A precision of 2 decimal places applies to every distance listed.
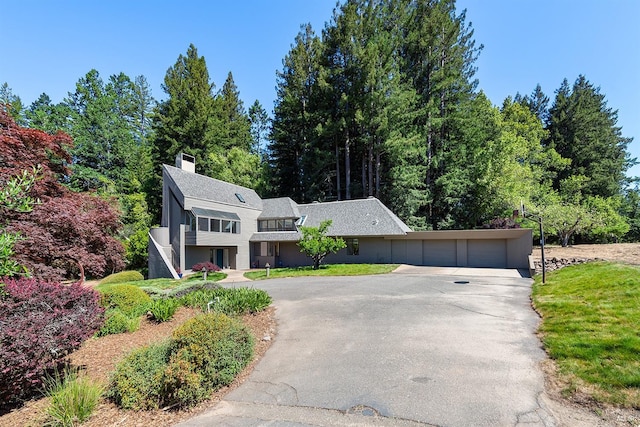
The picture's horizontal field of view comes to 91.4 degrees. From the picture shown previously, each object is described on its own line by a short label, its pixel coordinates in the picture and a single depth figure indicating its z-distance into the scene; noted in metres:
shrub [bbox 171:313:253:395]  5.26
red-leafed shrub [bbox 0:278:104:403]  4.49
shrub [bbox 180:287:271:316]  8.99
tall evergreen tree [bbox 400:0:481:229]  29.81
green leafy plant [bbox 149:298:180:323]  8.33
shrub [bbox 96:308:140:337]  7.74
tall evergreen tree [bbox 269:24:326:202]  32.94
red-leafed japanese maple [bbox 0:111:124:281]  8.38
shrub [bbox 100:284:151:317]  8.97
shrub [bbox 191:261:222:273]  21.98
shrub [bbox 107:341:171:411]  4.81
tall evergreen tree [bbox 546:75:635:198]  36.31
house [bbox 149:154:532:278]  22.50
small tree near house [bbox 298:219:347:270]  21.23
